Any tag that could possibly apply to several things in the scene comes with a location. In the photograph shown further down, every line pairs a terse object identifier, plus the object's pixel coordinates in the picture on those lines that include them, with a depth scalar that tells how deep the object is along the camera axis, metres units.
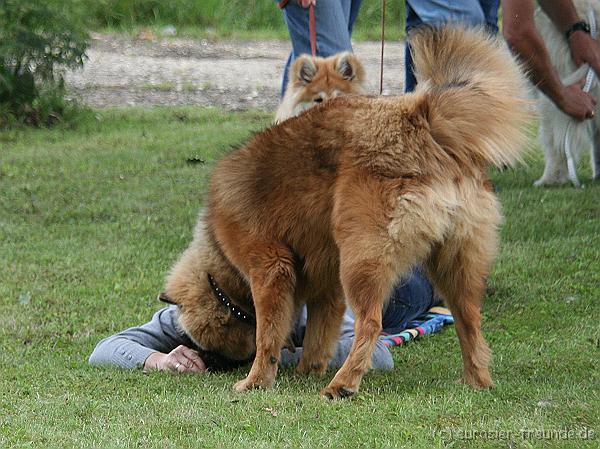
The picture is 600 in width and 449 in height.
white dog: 15.68
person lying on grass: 9.62
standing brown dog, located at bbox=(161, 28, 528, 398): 8.01
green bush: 21.69
